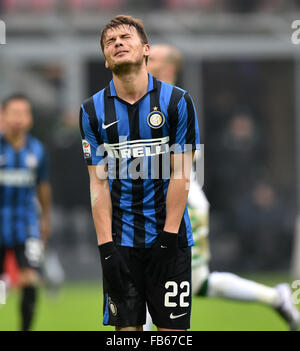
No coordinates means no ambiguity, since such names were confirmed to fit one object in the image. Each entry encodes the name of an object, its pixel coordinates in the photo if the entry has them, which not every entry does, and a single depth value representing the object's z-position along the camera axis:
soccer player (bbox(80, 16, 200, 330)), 8.26
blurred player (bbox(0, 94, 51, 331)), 13.89
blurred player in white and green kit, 10.63
